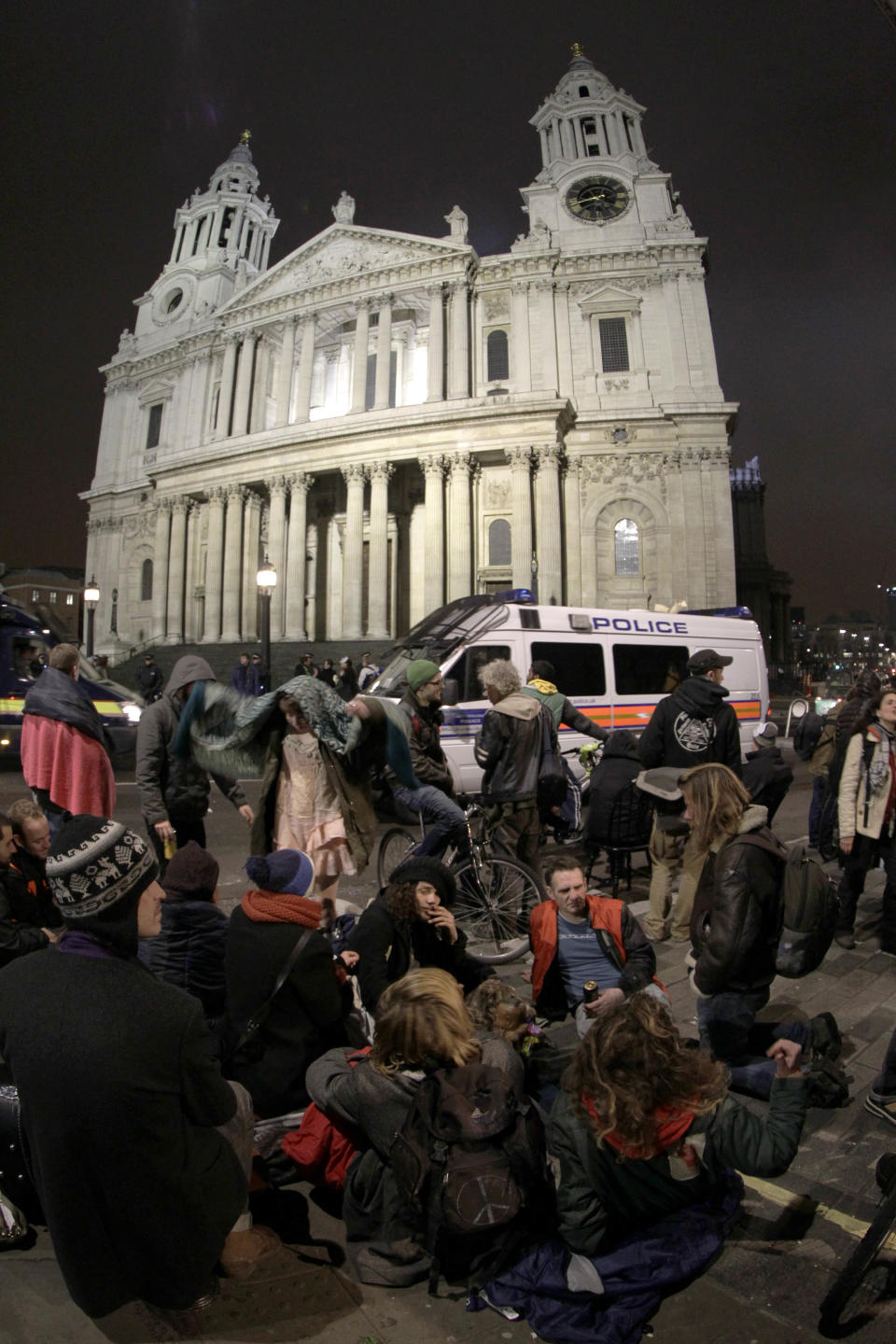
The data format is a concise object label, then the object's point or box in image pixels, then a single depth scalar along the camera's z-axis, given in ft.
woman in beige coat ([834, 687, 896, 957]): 16.76
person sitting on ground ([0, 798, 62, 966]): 11.51
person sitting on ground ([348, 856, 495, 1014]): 11.44
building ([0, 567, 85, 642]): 282.36
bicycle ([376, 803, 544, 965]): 16.67
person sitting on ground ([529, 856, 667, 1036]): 11.94
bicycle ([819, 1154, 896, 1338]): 6.37
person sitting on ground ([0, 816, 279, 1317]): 5.81
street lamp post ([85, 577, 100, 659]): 92.17
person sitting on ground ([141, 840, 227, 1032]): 11.03
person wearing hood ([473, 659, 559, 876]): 17.21
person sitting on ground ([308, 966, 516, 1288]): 7.52
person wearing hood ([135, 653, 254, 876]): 15.52
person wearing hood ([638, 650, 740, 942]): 17.78
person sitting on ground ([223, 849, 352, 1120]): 9.55
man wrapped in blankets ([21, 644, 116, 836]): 15.61
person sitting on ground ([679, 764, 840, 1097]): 10.45
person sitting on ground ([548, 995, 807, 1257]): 7.10
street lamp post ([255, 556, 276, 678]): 65.51
